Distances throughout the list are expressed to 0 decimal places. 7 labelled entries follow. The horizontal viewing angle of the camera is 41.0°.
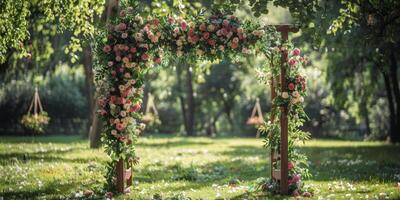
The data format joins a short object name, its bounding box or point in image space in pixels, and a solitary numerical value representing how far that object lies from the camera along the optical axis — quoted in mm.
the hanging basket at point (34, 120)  22281
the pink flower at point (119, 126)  9852
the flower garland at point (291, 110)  9992
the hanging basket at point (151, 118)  26797
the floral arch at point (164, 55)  9883
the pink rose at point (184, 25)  9898
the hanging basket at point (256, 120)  28891
